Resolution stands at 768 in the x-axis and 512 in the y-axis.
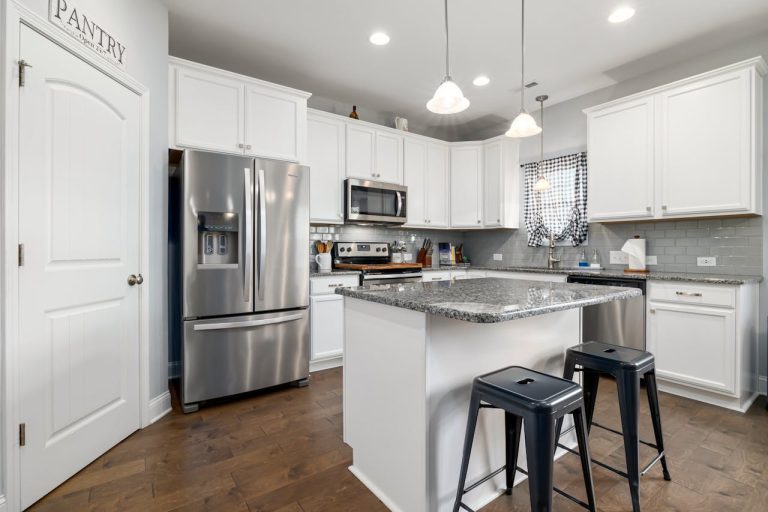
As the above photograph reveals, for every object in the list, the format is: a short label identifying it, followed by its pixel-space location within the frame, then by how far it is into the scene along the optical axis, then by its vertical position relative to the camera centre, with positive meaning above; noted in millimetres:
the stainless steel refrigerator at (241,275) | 2498 -136
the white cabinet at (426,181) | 4320 +894
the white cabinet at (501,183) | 4371 +873
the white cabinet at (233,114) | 2670 +1106
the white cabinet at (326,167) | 3604 +880
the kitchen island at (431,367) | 1390 -482
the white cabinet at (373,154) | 3854 +1104
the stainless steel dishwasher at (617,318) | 2953 -519
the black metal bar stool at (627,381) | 1513 -560
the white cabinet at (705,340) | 2535 -613
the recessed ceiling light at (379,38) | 2863 +1708
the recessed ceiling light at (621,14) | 2527 +1680
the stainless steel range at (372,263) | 3549 -85
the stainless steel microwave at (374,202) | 3773 +571
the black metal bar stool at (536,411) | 1132 -507
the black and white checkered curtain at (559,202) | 3896 +604
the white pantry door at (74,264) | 1611 -42
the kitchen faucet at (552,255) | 4102 +8
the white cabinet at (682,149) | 2654 +853
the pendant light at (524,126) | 2084 +734
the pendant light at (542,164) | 3645 +1049
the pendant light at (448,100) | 1840 +785
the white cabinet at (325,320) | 3252 -574
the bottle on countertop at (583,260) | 3766 -44
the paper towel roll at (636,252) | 3307 +34
